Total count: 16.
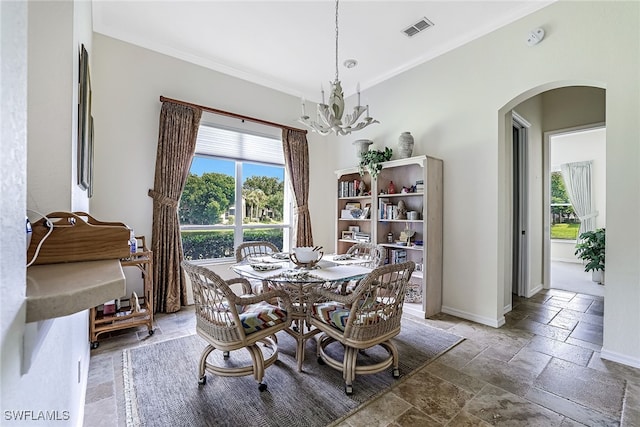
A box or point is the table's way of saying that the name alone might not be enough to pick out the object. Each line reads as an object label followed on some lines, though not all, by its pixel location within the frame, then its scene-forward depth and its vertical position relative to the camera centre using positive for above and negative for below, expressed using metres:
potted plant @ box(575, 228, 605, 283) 3.87 -0.52
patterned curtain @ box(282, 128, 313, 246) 4.63 +0.64
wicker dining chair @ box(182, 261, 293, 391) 1.87 -0.76
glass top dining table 2.14 -0.48
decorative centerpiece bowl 2.58 -0.39
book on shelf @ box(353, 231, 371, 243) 4.28 -0.36
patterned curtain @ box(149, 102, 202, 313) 3.49 +0.11
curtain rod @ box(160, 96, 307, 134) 3.58 +1.40
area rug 1.78 -1.25
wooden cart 2.62 -0.99
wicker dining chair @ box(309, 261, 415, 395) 1.94 -0.76
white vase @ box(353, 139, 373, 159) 4.22 +1.01
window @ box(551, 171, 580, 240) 6.98 -0.05
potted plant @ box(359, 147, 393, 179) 3.94 +0.75
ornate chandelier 2.58 +0.89
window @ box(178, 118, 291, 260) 3.94 +0.28
